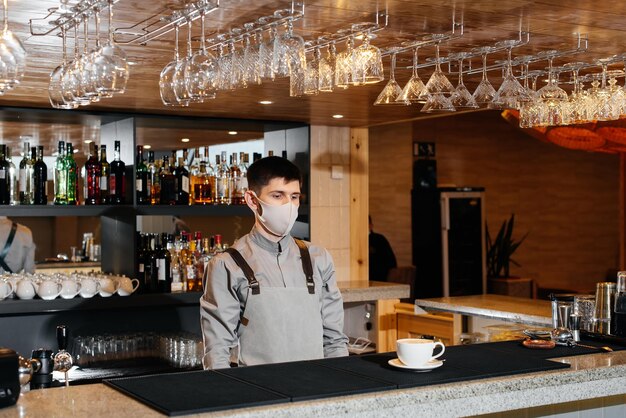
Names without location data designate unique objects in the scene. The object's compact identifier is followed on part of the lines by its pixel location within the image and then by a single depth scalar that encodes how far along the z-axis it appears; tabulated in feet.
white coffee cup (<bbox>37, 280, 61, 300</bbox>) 16.11
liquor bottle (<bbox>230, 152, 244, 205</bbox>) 19.12
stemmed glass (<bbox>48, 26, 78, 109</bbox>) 9.00
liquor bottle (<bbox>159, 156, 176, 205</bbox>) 18.28
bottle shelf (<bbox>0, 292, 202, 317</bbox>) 15.87
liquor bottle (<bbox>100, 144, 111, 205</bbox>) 17.56
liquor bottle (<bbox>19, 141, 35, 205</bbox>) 17.28
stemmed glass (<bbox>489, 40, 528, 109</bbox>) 11.61
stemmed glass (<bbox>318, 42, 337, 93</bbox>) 10.66
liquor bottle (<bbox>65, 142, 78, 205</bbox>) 17.66
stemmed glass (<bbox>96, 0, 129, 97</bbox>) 8.57
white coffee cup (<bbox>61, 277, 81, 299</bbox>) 16.37
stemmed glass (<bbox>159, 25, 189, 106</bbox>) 9.50
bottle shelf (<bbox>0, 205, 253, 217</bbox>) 16.29
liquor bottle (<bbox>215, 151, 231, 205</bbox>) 19.07
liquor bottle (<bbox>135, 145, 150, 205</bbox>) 17.74
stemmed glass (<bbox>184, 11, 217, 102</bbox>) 9.34
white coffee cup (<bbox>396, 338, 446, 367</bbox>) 8.89
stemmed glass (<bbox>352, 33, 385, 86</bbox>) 10.26
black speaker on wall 36.32
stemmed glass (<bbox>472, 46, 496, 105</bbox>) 11.65
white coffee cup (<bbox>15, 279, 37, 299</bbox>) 16.03
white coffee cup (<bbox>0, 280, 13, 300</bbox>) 15.83
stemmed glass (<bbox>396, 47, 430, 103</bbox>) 11.28
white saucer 8.92
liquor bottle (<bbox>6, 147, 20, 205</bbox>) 17.13
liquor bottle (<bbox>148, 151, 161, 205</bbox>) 18.11
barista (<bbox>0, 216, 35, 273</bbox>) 19.21
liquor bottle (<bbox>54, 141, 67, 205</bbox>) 17.61
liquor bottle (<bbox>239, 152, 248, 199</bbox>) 19.19
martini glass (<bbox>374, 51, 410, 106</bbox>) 11.64
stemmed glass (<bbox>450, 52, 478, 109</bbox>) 11.62
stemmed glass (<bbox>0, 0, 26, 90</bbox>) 7.96
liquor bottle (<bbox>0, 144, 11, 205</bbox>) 16.76
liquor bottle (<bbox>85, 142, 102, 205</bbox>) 17.48
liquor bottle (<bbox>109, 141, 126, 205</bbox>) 17.57
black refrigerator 34.63
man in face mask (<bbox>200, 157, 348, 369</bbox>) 11.13
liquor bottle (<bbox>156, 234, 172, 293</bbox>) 17.70
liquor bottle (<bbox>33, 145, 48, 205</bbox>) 17.22
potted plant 35.32
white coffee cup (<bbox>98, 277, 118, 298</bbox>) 16.75
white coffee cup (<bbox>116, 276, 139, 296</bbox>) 16.94
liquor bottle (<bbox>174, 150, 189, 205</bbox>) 18.34
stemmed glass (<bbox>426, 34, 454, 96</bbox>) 11.35
